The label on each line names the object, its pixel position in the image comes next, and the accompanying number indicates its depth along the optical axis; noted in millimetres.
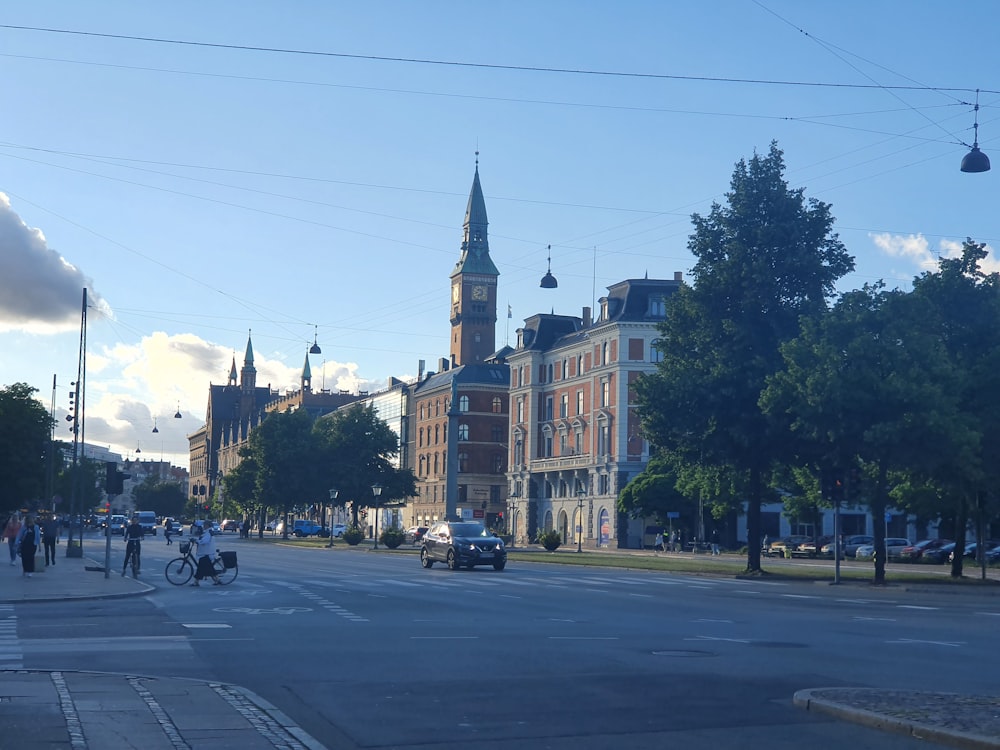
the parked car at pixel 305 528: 117125
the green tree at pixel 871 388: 35844
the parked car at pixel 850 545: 69406
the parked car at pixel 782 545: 71875
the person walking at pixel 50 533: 42269
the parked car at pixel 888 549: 66688
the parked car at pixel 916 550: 63750
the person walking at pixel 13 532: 43144
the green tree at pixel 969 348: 38719
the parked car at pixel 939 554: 61812
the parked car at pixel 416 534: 84231
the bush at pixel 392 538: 73488
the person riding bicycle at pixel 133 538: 35844
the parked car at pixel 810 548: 68125
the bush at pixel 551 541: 70000
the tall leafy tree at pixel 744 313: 41688
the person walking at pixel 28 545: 33969
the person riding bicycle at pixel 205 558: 31141
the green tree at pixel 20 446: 71188
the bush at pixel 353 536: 80500
